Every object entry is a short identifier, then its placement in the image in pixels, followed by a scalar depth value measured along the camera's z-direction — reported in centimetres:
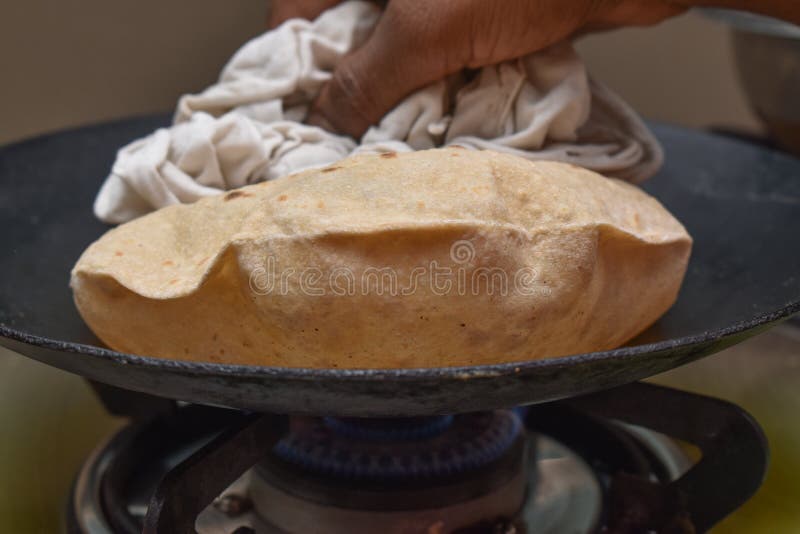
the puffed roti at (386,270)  34
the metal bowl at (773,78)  53
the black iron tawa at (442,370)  32
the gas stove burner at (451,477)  39
